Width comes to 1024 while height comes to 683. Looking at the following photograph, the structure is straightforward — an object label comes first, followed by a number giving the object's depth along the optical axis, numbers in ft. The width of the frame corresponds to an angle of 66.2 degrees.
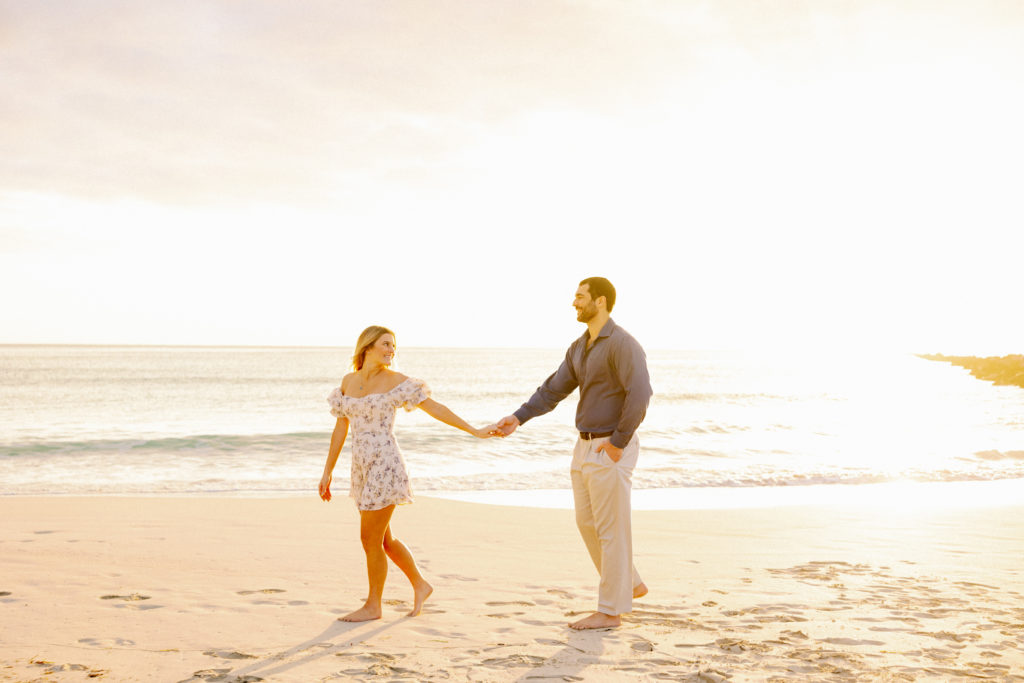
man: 16.29
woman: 16.99
